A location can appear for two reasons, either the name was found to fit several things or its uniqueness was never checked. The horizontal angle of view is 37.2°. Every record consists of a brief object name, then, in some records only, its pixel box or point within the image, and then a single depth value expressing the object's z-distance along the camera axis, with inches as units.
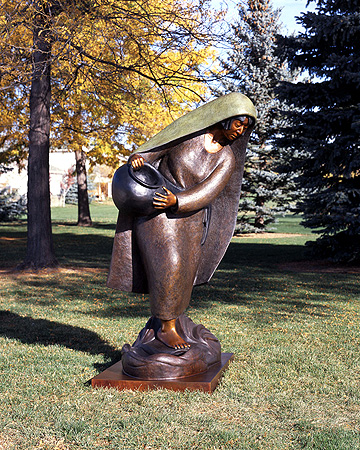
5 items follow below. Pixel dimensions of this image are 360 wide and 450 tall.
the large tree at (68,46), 361.7
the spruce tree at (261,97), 783.1
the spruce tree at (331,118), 444.1
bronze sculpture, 167.5
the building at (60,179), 2134.6
